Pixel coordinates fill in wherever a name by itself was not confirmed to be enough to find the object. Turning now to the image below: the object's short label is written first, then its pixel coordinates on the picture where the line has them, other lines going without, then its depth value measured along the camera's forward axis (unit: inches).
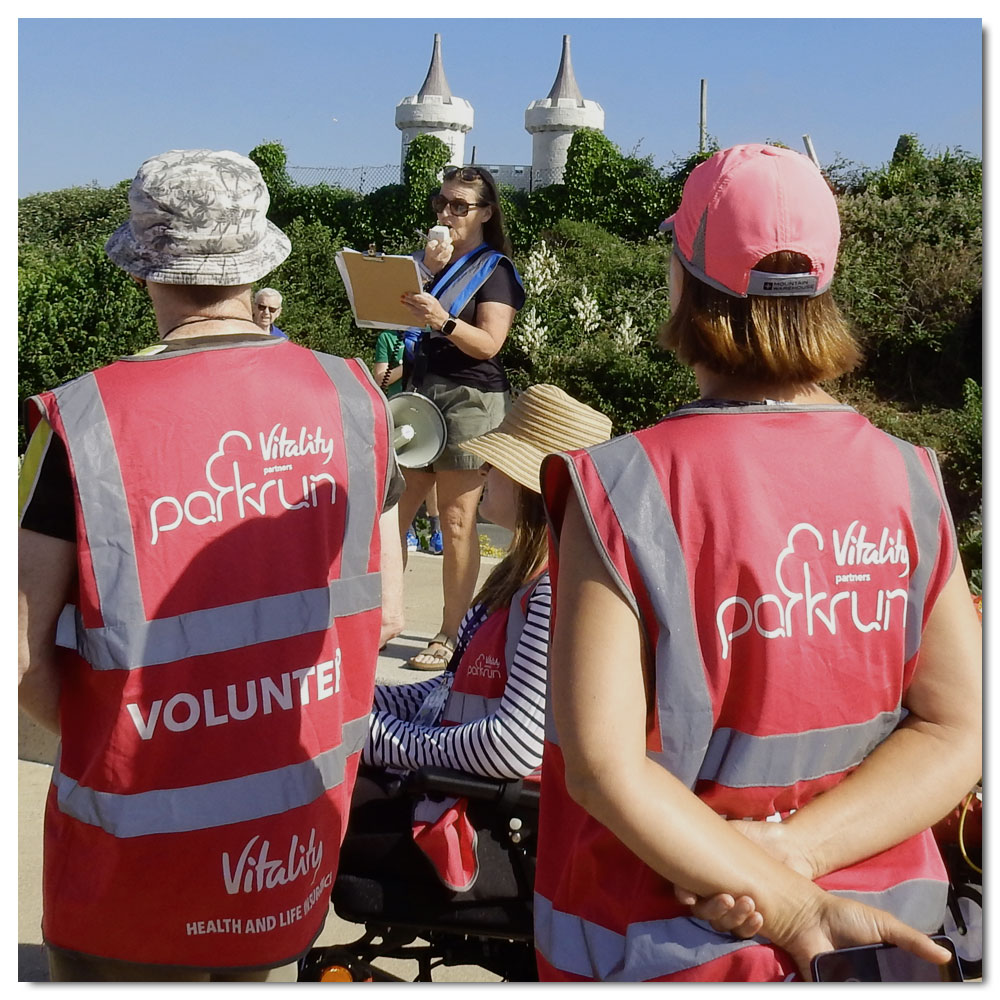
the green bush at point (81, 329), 418.6
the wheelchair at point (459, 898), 98.7
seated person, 97.0
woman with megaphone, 191.2
